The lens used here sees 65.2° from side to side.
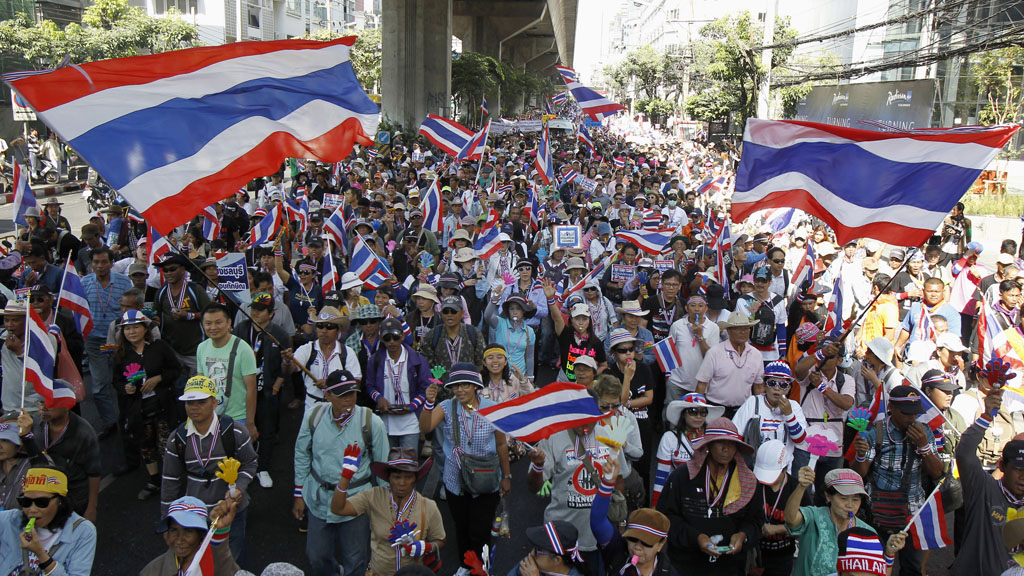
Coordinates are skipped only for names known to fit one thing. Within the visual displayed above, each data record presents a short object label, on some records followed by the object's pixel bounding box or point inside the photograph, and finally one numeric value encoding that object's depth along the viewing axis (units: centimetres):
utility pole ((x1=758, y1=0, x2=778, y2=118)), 2739
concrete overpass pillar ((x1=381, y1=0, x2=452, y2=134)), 3669
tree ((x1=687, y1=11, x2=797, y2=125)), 3678
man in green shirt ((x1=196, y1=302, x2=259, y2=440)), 548
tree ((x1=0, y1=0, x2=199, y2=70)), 3438
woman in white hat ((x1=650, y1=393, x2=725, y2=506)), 505
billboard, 2998
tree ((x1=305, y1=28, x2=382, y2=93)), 6912
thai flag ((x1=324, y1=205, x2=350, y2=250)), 1045
